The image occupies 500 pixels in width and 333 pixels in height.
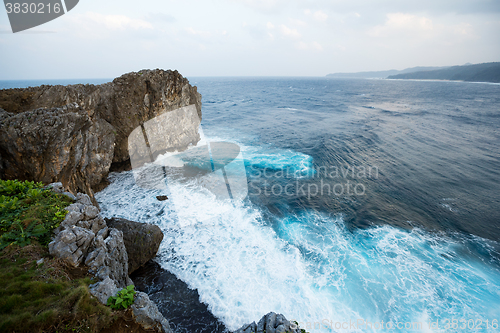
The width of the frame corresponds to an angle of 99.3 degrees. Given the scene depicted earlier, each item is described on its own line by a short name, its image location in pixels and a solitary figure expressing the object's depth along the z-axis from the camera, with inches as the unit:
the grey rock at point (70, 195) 406.3
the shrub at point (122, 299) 265.5
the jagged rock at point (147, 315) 267.0
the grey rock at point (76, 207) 365.5
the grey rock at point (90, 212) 373.1
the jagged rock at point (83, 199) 412.5
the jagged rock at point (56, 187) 416.4
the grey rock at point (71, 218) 341.9
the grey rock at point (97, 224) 370.4
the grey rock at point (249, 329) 301.8
